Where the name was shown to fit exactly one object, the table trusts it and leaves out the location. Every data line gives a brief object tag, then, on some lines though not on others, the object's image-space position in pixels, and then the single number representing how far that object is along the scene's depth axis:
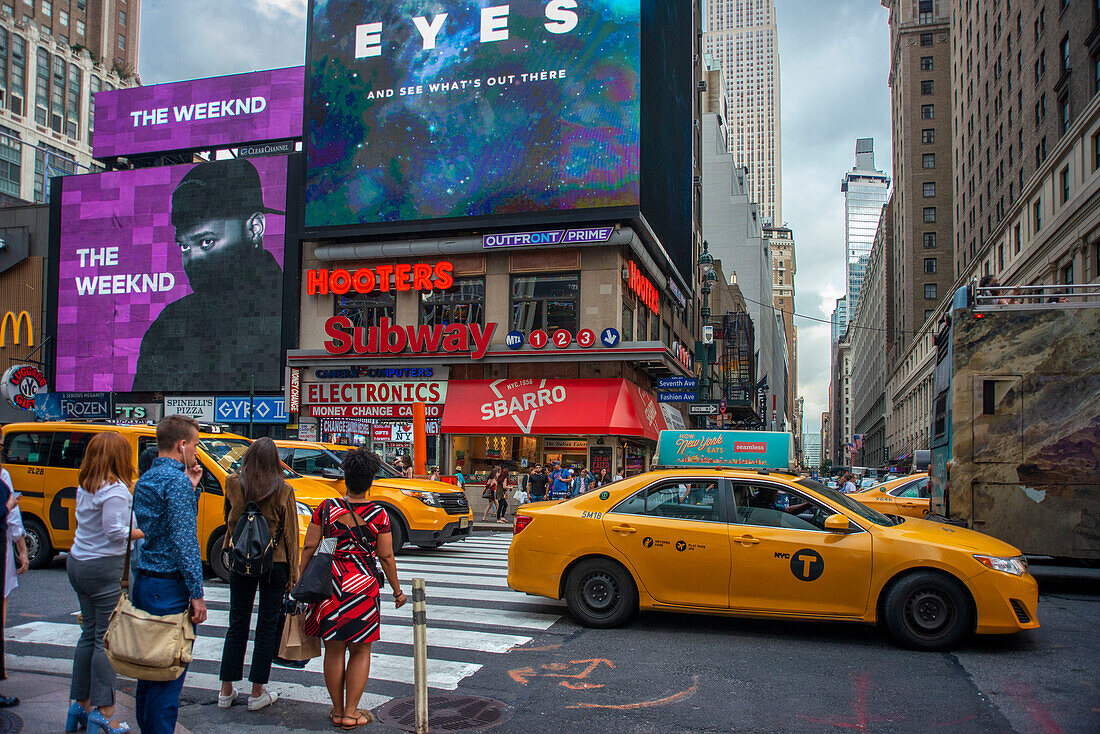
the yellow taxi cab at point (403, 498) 13.02
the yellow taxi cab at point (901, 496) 15.20
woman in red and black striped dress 5.01
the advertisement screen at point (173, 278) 29.88
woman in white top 4.78
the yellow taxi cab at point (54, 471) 10.47
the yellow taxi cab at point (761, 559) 7.21
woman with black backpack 5.27
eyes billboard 26.17
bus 9.92
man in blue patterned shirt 4.35
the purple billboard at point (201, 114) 32.38
